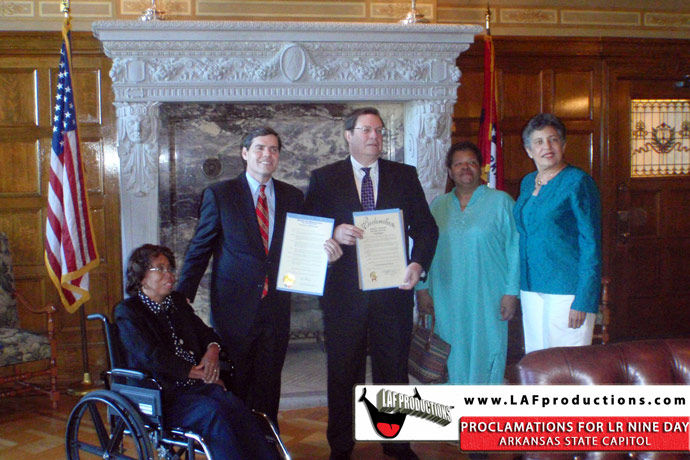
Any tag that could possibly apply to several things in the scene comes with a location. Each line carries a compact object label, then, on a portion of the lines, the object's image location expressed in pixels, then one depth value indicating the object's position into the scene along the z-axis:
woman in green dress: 2.82
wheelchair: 2.11
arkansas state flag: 4.38
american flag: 3.78
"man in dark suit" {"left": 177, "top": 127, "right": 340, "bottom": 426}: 2.56
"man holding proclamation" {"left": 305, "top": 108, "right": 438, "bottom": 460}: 2.69
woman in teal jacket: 2.51
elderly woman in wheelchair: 2.16
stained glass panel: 5.12
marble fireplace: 3.89
